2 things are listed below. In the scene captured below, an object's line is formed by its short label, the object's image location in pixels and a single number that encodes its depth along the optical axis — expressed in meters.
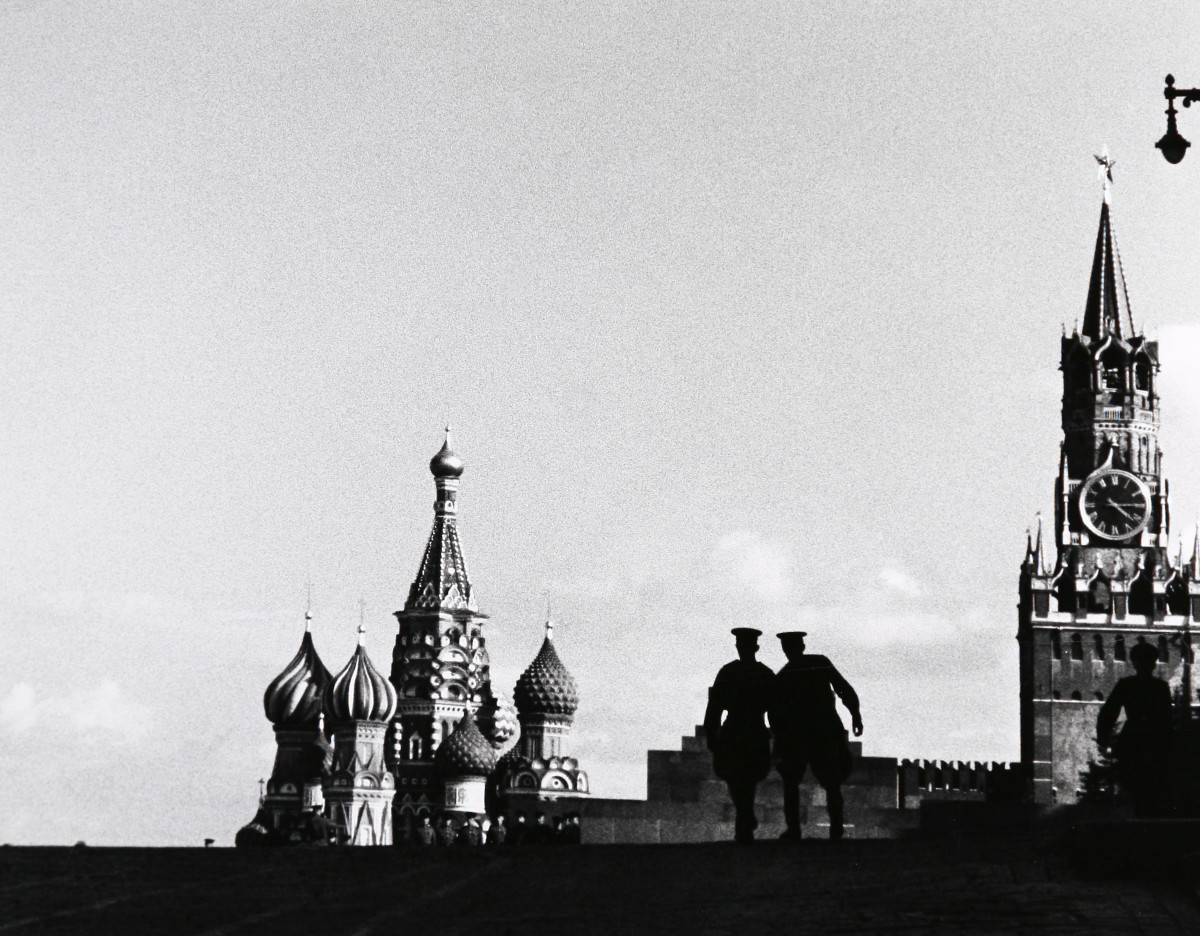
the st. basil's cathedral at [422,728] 144.75
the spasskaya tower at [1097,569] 125.25
